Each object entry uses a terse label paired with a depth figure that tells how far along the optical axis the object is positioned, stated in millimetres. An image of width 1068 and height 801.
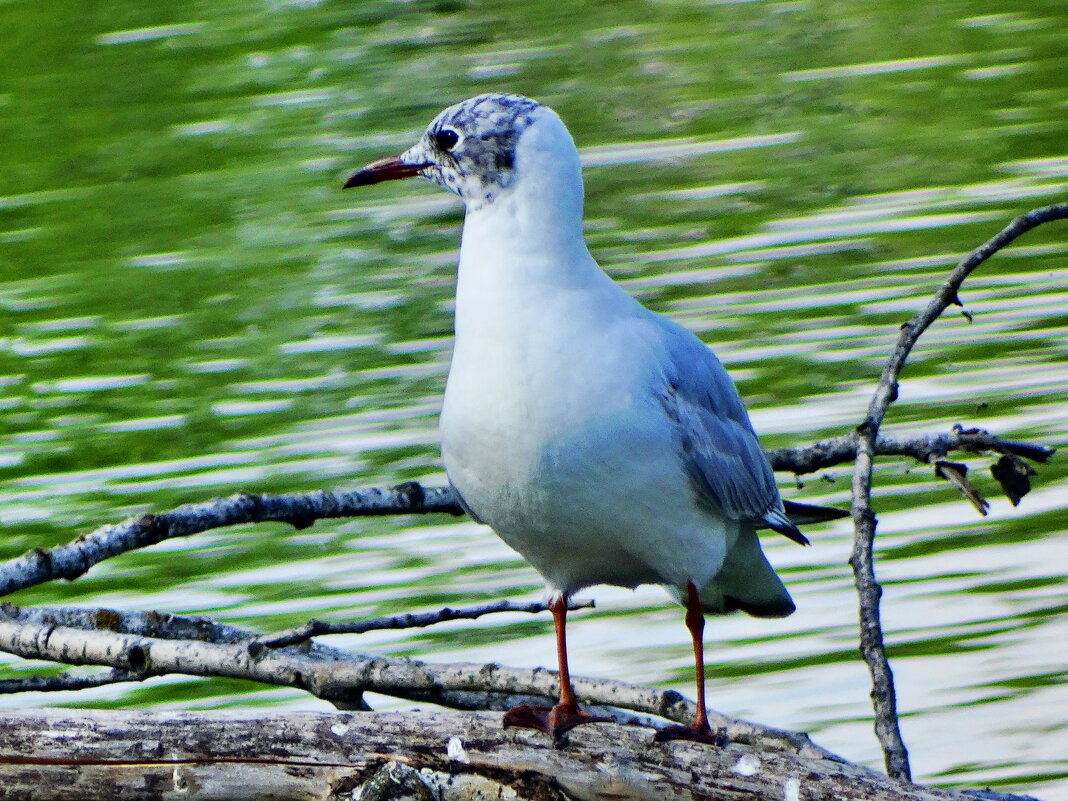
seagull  8664
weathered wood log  8031
